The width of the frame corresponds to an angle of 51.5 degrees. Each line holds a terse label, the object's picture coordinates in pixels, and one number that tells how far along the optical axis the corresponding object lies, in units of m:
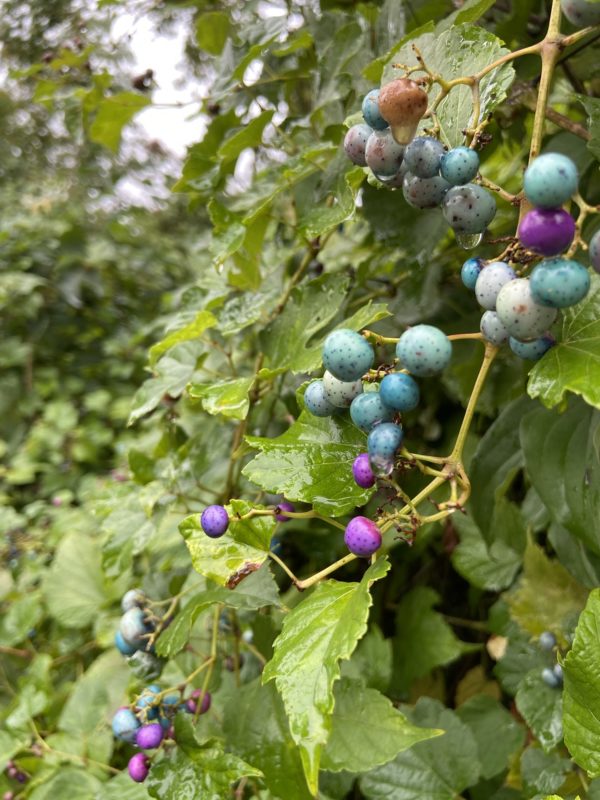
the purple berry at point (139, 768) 0.16
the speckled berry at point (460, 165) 0.11
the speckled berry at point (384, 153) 0.12
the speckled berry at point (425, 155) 0.11
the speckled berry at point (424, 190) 0.12
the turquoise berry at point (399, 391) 0.10
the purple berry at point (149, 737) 0.16
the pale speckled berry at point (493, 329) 0.11
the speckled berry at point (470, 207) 0.11
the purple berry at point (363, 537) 0.11
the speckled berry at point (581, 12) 0.11
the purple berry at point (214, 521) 0.13
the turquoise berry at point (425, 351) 0.10
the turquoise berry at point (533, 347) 0.11
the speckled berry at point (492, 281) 0.10
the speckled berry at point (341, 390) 0.12
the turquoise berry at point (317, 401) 0.12
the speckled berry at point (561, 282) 0.09
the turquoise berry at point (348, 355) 0.11
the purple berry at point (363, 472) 0.11
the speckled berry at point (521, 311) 0.09
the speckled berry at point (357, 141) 0.13
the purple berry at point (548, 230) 0.09
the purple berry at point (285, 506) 0.17
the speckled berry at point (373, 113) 0.12
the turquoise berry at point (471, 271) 0.11
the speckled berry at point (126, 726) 0.16
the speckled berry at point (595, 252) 0.10
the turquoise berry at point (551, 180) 0.09
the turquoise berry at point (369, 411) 0.11
